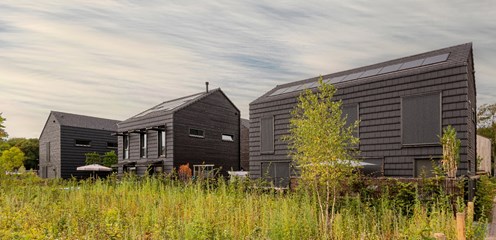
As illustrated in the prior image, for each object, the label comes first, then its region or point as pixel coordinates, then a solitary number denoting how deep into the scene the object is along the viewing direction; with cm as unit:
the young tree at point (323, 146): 904
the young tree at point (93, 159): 3638
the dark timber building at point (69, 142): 3741
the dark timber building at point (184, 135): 2717
